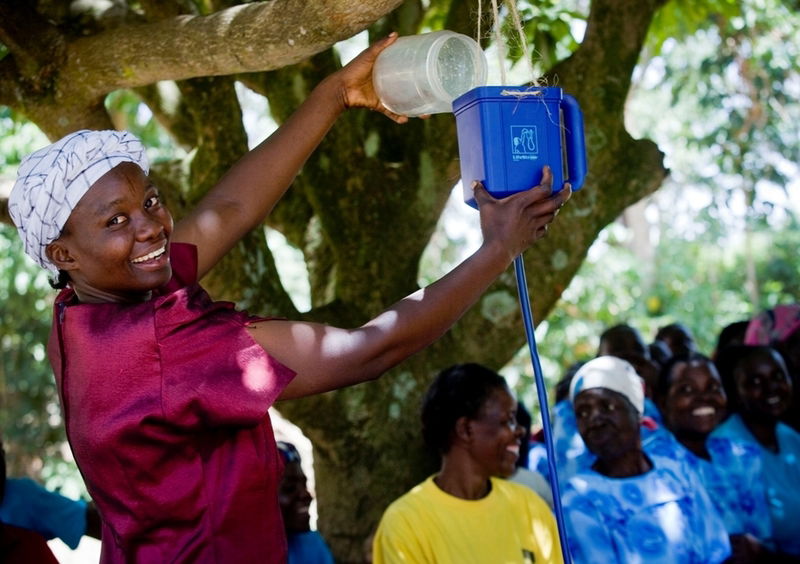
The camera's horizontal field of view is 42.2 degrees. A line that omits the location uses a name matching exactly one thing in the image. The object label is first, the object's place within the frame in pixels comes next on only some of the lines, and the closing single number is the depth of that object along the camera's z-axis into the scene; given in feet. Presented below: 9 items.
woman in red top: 6.60
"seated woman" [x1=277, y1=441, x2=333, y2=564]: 12.57
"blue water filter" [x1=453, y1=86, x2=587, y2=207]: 7.00
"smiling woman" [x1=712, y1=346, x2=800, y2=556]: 16.47
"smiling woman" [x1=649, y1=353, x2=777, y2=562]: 16.08
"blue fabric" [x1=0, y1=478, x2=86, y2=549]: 11.64
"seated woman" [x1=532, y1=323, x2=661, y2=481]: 15.76
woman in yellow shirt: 11.62
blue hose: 7.18
